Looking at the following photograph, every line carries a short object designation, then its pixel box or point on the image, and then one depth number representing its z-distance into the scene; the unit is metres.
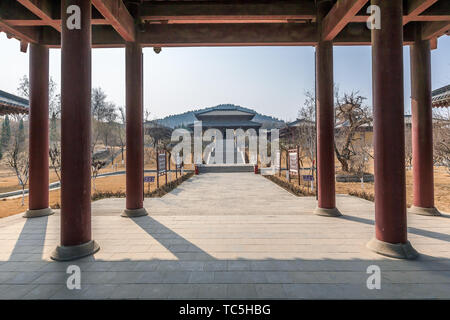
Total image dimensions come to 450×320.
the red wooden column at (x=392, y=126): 3.73
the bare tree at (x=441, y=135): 11.84
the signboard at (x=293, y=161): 11.43
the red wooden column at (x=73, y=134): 3.75
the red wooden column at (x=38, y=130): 6.37
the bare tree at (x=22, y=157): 10.72
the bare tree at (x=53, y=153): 13.04
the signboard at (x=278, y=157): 18.40
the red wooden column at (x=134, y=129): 6.19
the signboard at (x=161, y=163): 11.61
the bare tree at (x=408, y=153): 23.82
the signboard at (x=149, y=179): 9.31
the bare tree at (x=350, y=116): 17.31
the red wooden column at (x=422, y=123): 6.15
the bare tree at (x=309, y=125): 19.02
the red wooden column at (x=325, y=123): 6.10
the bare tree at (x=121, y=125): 36.81
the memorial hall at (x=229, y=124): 29.69
